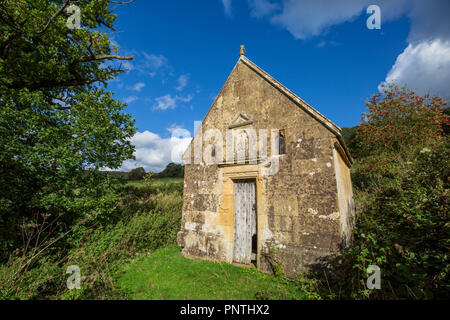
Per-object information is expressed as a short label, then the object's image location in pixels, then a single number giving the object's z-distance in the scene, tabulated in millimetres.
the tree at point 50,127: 5855
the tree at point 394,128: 9891
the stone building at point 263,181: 4770
